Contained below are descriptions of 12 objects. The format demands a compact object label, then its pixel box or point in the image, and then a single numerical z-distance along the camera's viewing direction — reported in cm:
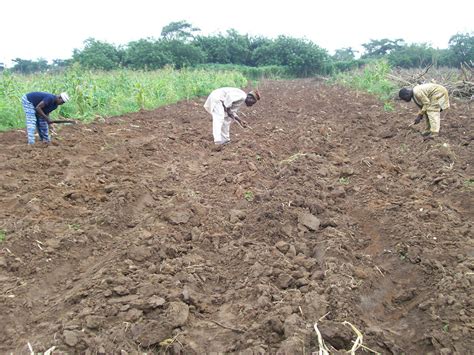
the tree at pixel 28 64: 4284
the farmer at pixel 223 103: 736
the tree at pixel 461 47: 3717
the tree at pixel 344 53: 6419
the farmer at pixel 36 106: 717
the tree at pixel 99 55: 3133
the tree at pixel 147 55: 3247
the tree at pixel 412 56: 3840
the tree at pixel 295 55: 3859
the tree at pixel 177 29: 4391
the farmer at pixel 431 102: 770
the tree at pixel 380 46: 5198
